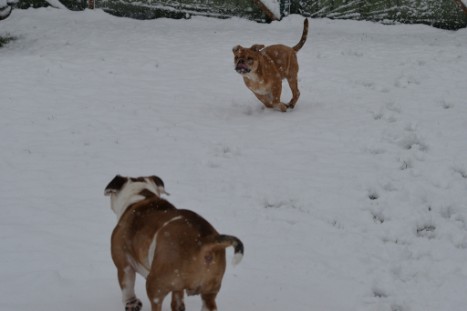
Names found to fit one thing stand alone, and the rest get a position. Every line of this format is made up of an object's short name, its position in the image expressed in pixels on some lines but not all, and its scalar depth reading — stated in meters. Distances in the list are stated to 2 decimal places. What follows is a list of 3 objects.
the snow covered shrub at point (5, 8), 13.30
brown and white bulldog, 3.61
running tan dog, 8.97
